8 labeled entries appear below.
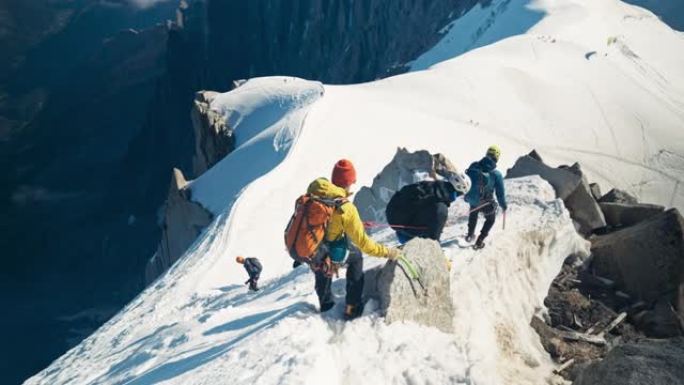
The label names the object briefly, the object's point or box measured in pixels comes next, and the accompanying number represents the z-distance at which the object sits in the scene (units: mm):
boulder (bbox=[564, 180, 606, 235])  12977
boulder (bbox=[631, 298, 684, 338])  10023
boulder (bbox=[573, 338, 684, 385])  6172
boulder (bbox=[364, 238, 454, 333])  7809
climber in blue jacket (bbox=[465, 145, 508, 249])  10258
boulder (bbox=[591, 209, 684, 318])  10836
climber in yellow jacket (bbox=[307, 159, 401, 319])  7223
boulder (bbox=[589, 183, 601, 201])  15652
